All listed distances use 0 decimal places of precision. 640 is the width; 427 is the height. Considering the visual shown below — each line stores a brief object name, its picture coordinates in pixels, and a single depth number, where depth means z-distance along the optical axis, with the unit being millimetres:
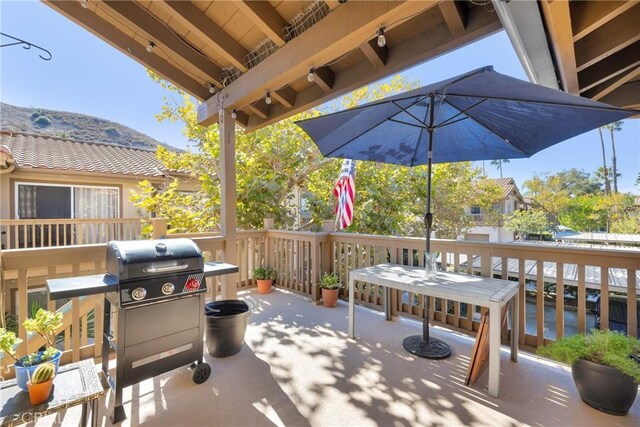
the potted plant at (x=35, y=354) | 1465
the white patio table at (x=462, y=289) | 2080
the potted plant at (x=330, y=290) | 3973
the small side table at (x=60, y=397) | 1327
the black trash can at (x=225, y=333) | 2545
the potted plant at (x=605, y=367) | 1826
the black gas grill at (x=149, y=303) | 1814
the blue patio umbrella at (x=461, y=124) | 1817
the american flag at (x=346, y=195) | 5090
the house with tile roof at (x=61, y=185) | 6148
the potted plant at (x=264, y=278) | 4617
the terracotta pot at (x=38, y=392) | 1388
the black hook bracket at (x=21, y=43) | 2008
